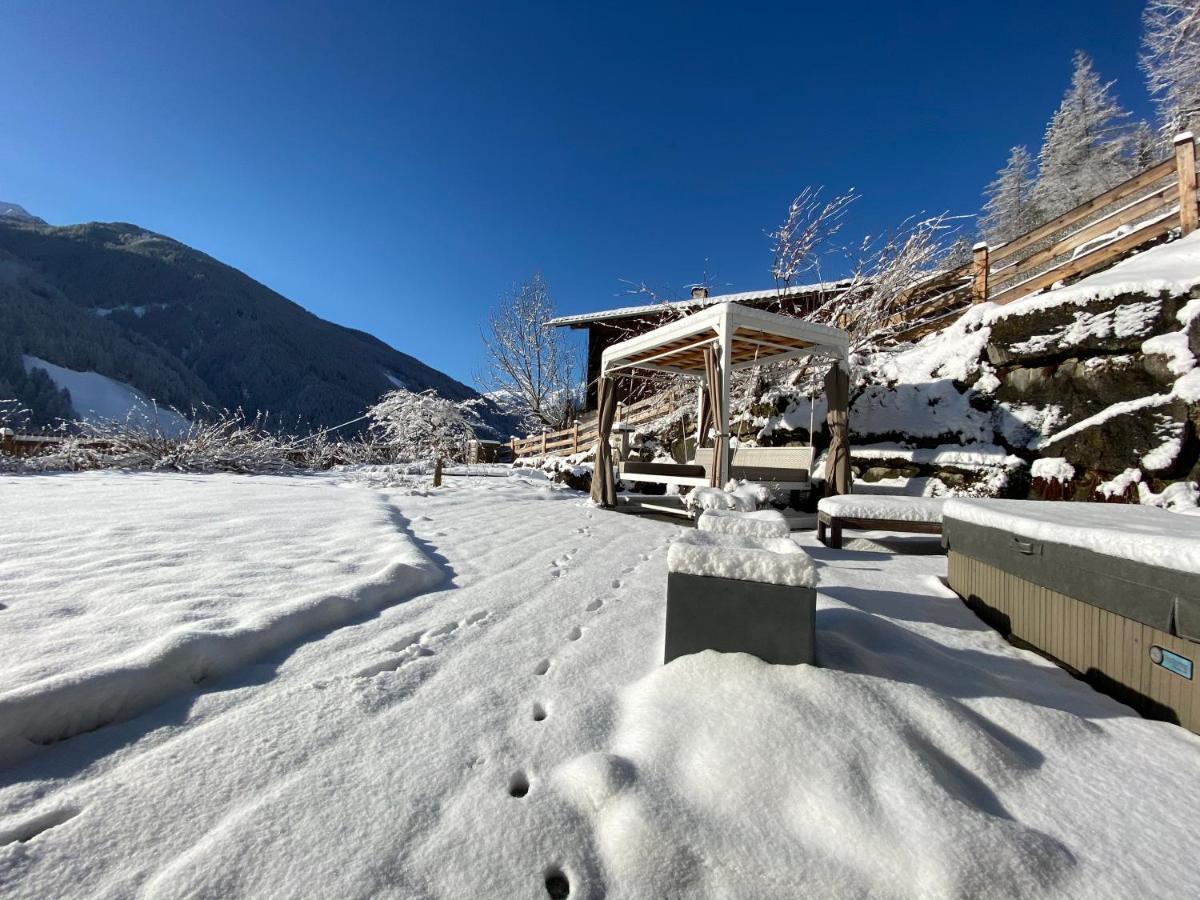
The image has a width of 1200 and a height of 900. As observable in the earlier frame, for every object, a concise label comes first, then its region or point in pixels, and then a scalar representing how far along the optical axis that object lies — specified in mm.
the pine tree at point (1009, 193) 26969
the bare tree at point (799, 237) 10211
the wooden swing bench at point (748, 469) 6781
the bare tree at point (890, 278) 9812
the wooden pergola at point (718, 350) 6289
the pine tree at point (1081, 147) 20594
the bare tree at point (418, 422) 13461
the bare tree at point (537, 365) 21859
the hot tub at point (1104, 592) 1617
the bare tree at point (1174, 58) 12141
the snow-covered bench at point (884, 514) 4598
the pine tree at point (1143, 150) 20875
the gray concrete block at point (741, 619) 1765
